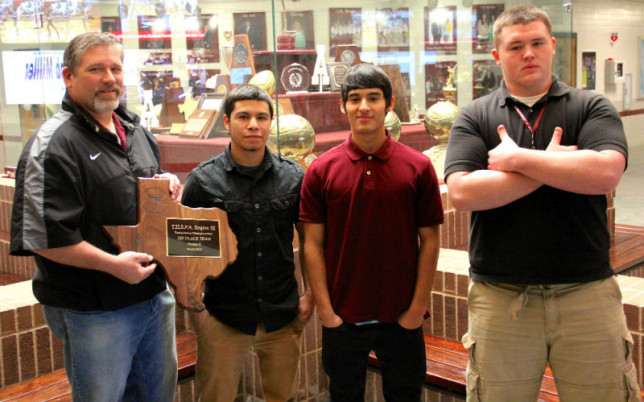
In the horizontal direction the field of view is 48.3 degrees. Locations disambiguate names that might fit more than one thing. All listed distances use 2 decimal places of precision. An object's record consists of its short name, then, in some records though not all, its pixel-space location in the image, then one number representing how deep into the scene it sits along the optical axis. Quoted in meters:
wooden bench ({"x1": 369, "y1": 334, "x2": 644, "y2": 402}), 2.86
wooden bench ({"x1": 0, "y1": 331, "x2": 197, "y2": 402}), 2.71
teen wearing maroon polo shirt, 2.08
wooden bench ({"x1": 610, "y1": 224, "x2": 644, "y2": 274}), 4.33
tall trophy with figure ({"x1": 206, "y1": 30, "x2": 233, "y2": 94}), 3.76
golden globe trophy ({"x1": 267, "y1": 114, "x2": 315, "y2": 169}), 3.25
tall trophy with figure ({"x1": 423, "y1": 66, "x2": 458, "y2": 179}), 4.67
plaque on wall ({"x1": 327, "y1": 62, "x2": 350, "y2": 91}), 4.11
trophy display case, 3.71
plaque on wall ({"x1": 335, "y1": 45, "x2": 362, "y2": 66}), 4.44
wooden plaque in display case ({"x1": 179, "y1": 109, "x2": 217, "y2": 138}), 3.66
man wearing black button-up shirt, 2.19
